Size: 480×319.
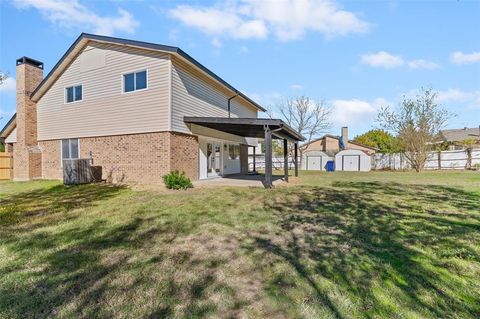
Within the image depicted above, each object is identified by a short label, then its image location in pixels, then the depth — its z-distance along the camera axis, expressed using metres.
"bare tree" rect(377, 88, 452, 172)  24.22
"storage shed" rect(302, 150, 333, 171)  29.00
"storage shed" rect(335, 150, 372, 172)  26.52
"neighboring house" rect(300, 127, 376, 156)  38.35
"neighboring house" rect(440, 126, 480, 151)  36.55
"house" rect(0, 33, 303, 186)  11.40
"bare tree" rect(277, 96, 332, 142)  39.75
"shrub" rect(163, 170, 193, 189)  10.27
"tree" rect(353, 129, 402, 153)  49.81
